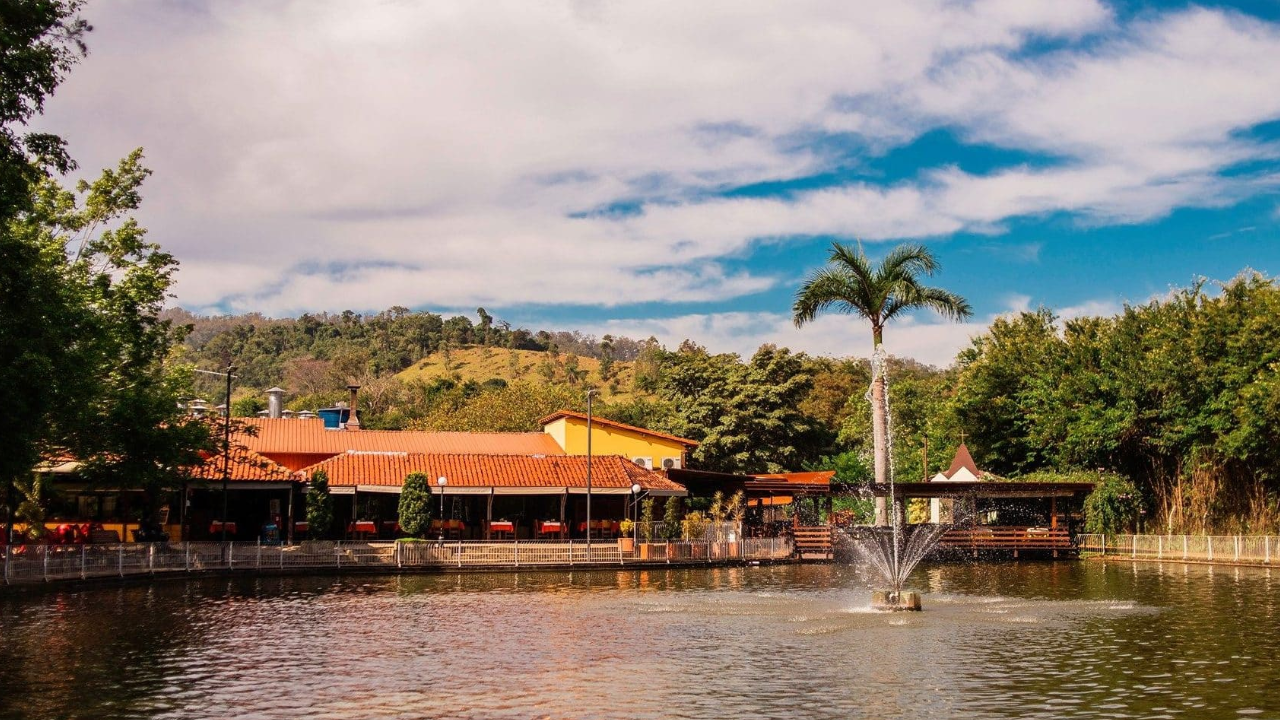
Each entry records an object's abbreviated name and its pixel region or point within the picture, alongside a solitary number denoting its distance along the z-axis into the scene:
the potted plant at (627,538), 42.12
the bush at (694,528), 46.06
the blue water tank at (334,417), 65.49
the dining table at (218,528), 42.69
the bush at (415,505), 41.66
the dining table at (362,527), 42.91
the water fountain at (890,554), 25.45
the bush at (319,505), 41.38
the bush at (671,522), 45.62
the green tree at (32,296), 20.97
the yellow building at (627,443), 56.75
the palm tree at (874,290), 39.34
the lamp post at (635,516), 44.03
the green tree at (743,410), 70.00
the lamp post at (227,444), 39.69
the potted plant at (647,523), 44.28
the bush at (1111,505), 49.03
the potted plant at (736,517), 44.03
